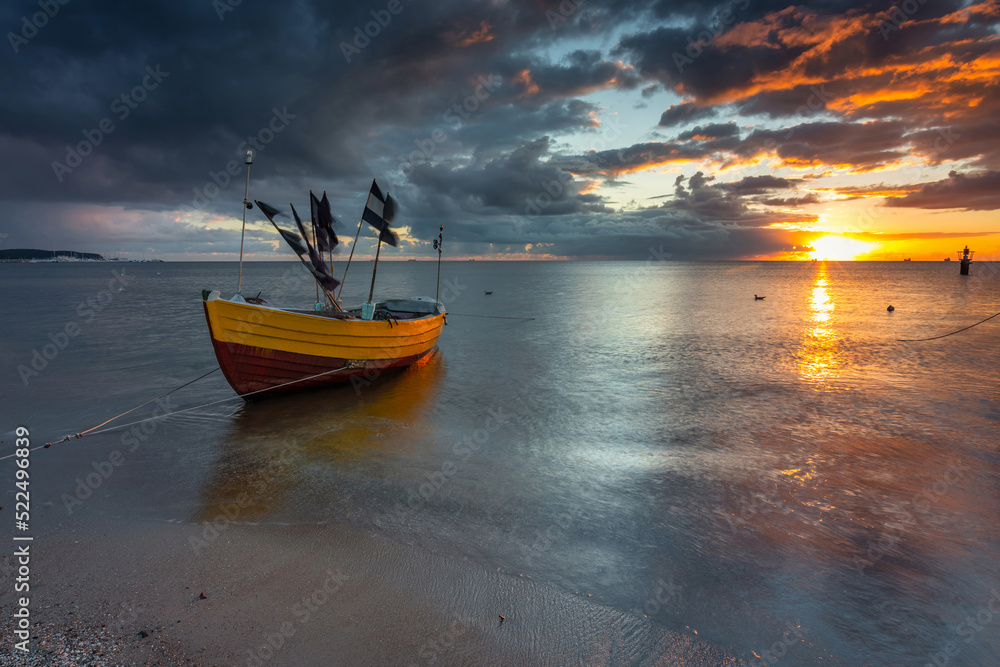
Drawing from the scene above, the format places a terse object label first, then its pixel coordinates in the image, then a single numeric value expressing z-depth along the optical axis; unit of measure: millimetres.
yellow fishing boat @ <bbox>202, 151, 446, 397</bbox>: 9516
